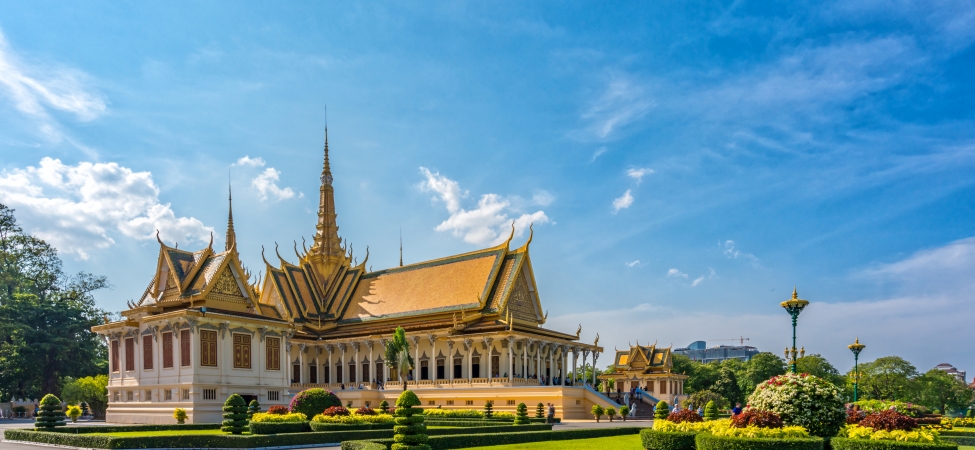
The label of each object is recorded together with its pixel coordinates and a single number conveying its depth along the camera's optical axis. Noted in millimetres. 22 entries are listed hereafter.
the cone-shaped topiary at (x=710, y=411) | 26209
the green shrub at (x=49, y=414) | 23938
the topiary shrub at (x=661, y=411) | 26173
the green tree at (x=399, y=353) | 40781
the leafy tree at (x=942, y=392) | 64562
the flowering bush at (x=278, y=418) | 24391
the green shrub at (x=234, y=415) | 23047
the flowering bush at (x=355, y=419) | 24078
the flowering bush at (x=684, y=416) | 18141
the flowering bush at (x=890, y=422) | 14992
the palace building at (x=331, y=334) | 35406
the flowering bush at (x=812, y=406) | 16562
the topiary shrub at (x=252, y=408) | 28212
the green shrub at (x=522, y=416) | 28105
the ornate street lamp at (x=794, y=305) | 21422
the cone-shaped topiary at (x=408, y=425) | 15648
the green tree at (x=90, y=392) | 47188
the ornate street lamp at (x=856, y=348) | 31328
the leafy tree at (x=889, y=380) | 62844
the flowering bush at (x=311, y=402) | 27438
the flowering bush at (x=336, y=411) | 24984
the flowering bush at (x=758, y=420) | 15312
